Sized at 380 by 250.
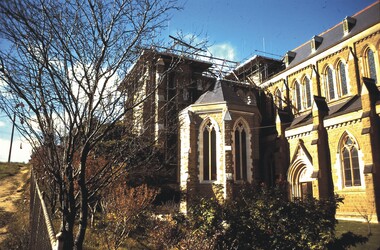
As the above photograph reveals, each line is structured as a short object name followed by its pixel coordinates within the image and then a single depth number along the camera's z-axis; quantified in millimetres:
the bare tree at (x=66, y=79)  4473
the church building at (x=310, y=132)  17469
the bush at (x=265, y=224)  8814
